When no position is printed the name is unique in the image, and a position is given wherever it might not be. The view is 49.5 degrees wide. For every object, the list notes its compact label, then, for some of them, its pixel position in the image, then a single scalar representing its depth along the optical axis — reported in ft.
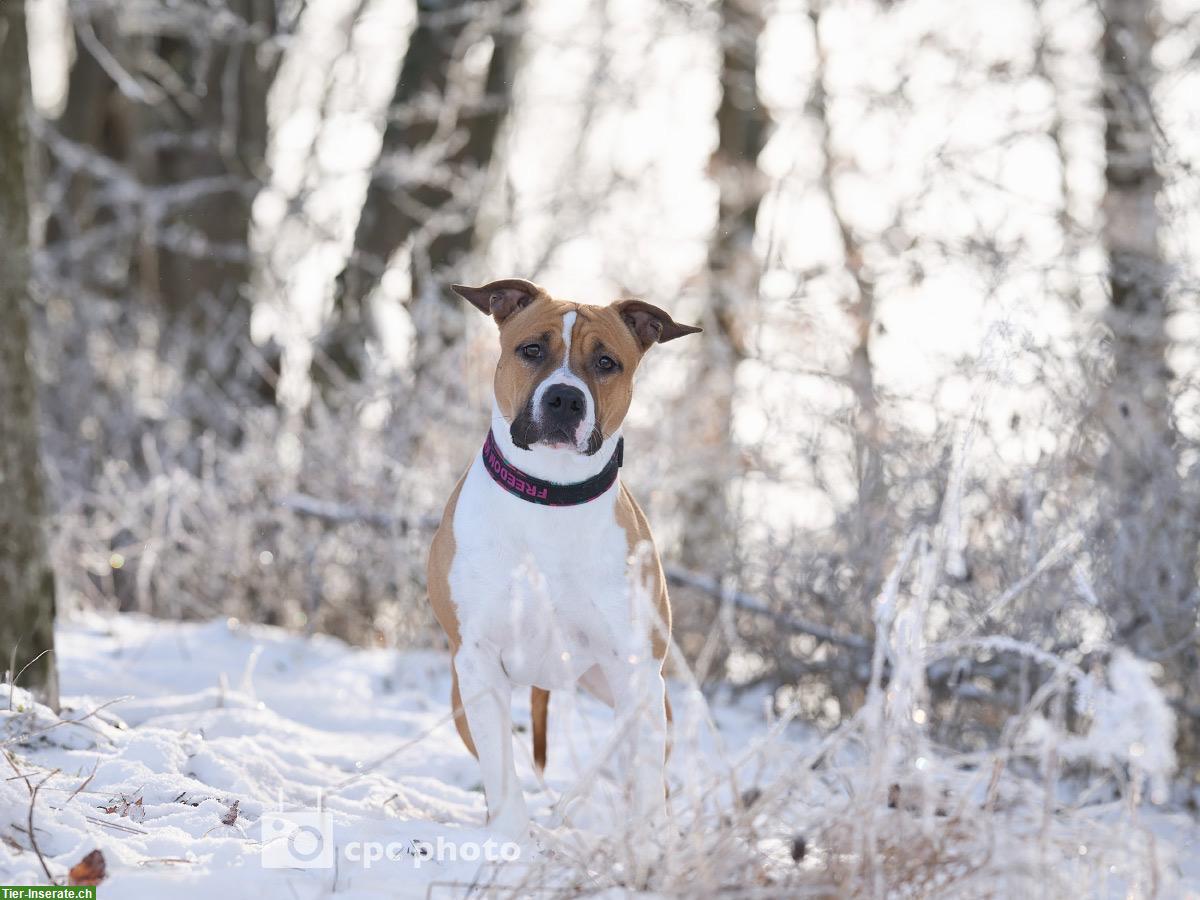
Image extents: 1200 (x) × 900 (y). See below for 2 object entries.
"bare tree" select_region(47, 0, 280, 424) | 37.27
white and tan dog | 12.85
